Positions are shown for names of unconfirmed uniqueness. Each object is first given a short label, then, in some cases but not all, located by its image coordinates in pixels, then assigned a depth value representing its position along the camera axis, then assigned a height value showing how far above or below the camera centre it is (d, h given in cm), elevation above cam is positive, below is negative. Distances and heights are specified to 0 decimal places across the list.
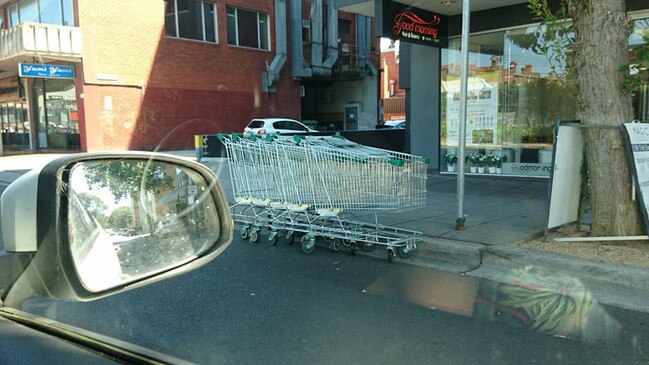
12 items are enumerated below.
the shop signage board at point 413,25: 1003 +199
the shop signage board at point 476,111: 1244 +23
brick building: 2167 +265
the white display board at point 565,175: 633 -68
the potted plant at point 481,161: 1262 -97
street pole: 704 -19
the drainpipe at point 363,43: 3225 +488
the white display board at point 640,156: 584 -42
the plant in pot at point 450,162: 1309 -102
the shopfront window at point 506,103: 1169 +38
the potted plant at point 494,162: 1242 -99
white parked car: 2254 -12
